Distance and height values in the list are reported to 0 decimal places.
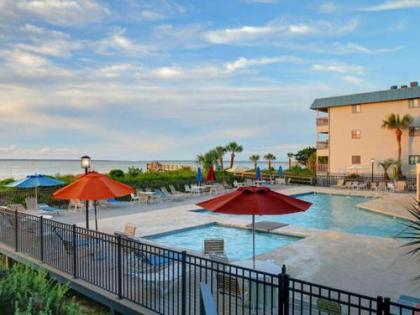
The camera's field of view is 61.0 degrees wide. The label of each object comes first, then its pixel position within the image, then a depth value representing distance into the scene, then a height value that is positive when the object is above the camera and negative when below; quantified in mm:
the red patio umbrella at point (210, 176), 25000 -850
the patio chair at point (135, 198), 20625 -1941
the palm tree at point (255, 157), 49031 +908
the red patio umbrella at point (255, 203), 6570 -762
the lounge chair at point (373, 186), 27547 -1845
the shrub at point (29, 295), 4129 -1609
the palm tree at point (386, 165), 31803 -200
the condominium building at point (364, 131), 32375 +3144
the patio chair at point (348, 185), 29384 -1813
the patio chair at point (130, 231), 10180 -1908
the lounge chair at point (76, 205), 18159 -2047
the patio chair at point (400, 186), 26172 -1731
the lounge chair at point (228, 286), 5537 -1960
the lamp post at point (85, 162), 11891 +91
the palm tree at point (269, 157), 49062 +909
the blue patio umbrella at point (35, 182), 14508 -694
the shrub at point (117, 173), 25397 -630
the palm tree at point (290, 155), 53578 +1266
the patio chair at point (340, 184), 30477 -1814
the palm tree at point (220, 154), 37488 +1063
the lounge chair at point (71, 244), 7742 -1728
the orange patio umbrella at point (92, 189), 8805 -627
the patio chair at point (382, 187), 27250 -1849
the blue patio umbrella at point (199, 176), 24580 -867
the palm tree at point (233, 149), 44781 +1856
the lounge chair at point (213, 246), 8508 -1973
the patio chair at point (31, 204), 16062 -1764
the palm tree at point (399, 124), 31431 +3481
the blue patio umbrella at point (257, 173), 29219 -782
